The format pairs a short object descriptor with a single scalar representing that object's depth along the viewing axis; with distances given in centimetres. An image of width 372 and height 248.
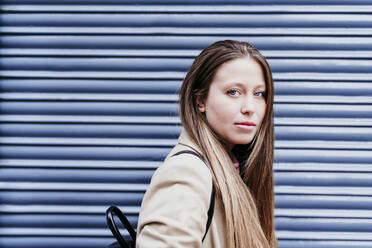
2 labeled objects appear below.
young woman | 134
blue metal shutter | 268
